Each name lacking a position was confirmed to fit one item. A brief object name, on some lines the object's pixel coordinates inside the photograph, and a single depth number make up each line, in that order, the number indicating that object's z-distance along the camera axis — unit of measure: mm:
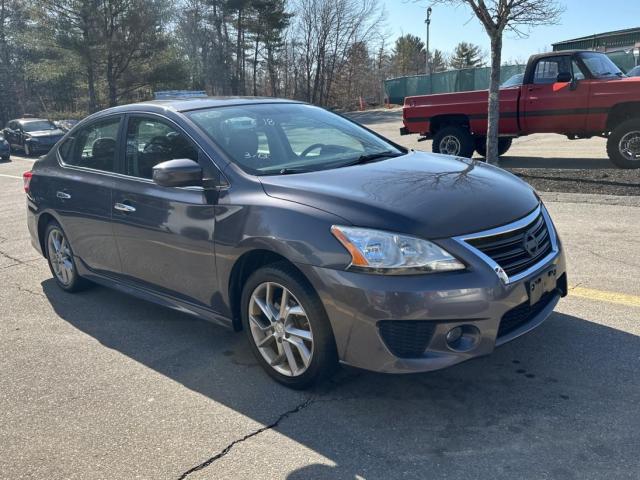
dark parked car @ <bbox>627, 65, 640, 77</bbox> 15380
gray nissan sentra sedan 3006
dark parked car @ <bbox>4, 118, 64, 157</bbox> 23828
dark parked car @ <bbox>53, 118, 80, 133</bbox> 25691
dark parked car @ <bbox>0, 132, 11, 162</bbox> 22922
